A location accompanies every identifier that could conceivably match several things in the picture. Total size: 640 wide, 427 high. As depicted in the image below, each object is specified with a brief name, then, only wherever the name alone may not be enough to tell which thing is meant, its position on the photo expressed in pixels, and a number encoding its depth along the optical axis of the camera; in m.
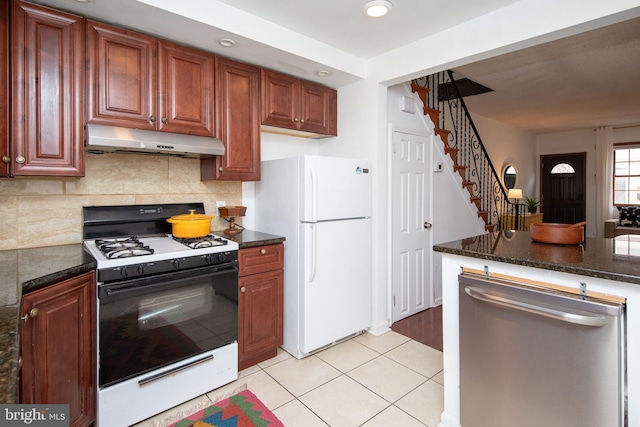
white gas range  1.85
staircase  3.93
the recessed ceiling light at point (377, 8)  2.16
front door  7.70
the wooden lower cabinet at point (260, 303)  2.47
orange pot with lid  2.42
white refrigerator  2.62
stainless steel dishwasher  1.31
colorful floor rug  1.94
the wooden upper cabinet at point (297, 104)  2.83
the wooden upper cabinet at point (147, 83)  2.06
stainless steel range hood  2.00
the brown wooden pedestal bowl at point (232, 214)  2.73
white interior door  3.29
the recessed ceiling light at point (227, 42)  2.32
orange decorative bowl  1.83
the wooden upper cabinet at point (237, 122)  2.57
